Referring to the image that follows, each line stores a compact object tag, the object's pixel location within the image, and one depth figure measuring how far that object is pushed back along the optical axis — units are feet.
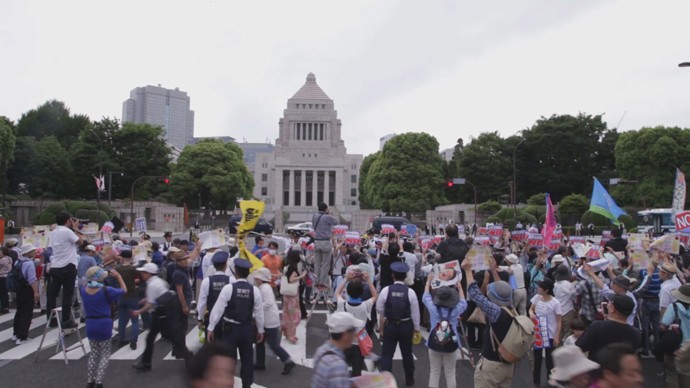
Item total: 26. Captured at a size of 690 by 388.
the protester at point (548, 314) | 20.58
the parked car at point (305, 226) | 122.01
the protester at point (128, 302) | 27.09
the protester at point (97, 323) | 19.92
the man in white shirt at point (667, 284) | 22.82
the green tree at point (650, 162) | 151.38
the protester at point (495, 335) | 15.83
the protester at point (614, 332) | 14.96
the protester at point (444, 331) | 18.42
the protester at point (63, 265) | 27.45
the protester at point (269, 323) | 22.94
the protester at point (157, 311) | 22.45
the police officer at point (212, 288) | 20.92
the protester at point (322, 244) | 34.68
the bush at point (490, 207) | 155.81
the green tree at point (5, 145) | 125.70
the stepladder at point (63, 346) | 24.41
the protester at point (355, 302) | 18.47
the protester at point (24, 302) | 27.50
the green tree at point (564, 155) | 181.06
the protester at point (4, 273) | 34.24
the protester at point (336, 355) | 10.50
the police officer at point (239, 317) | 18.99
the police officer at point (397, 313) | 19.49
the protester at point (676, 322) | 19.53
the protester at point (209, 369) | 9.16
